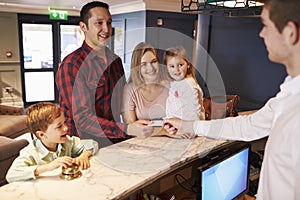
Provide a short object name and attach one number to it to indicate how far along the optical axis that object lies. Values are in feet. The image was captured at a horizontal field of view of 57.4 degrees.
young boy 3.64
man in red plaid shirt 4.65
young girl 4.82
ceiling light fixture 4.14
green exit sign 18.32
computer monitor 3.76
